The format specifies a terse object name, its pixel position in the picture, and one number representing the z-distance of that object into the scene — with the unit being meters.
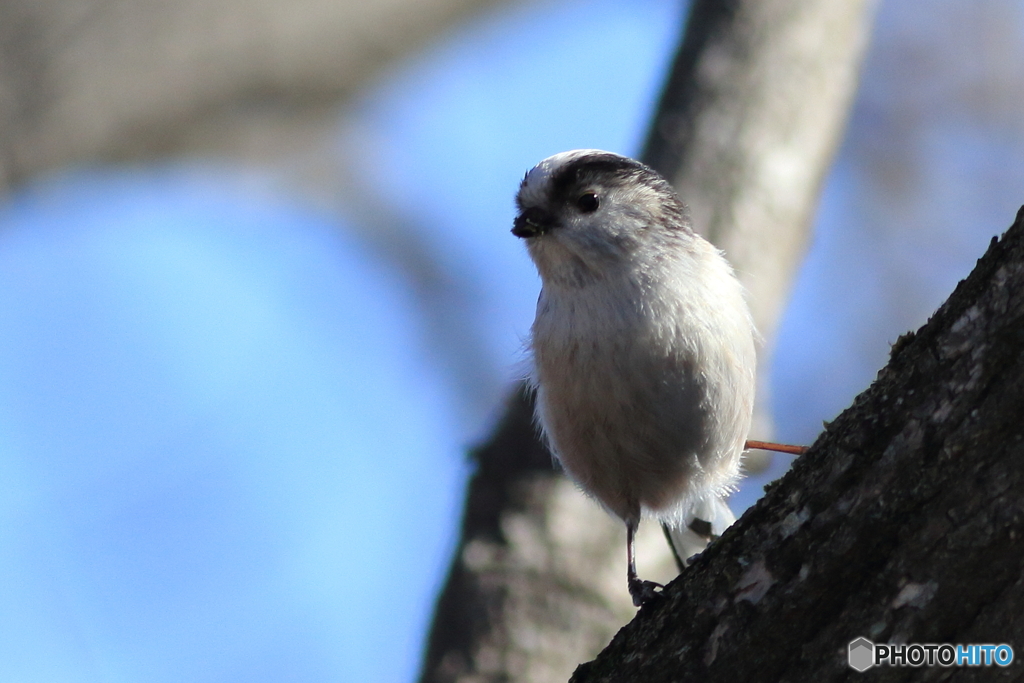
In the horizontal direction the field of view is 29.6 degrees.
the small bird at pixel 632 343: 5.77
